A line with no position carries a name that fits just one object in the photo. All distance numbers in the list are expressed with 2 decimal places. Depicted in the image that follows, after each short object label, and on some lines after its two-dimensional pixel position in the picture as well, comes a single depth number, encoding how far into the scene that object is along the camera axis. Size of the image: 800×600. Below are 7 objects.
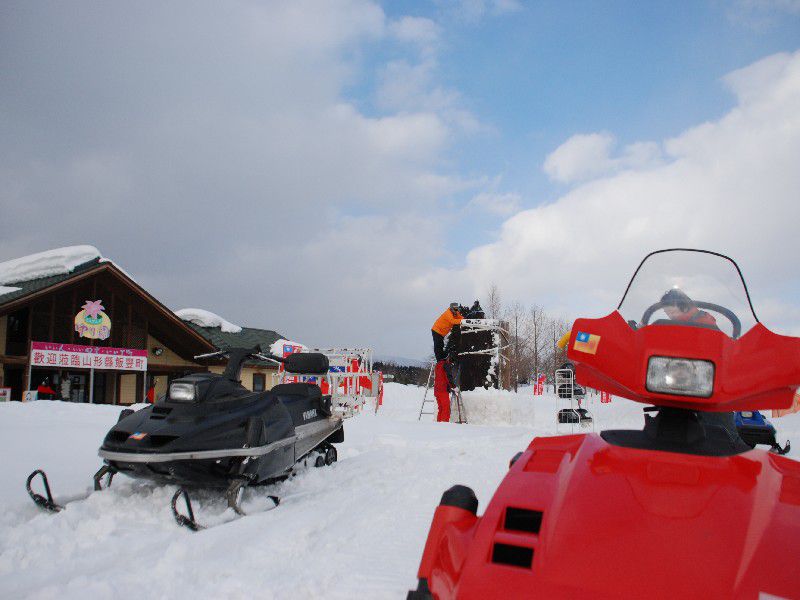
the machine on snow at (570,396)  10.10
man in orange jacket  11.73
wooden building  19.53
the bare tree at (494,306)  32.42
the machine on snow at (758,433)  7.77
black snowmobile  3.88
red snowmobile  1.42
